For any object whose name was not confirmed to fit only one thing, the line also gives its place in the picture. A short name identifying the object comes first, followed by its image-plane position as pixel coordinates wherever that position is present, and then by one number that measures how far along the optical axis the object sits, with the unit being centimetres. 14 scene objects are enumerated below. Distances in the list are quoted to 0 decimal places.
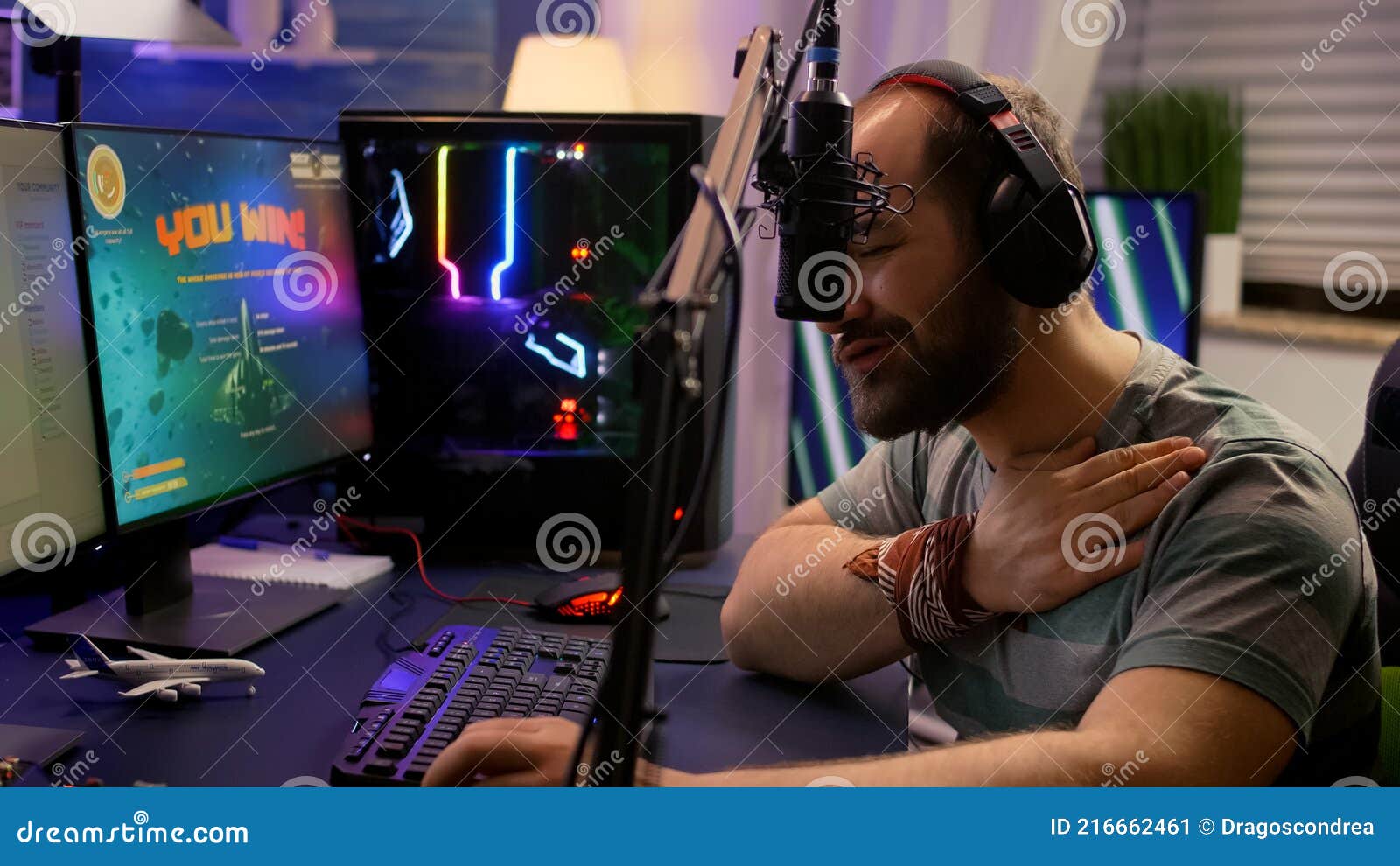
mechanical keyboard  90
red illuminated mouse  129
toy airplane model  106
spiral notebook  140
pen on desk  152
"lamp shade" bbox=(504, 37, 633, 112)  202
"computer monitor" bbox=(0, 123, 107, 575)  103
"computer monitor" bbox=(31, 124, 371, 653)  114
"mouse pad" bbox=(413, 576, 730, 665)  125
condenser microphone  68
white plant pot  228
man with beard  83
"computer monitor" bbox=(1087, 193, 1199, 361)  174
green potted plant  224
